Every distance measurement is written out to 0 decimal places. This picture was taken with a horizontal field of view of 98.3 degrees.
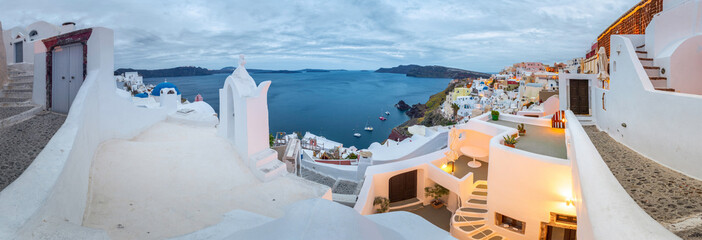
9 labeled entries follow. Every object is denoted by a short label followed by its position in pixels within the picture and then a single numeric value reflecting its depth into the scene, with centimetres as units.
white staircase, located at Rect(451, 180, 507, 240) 738
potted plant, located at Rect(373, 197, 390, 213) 933
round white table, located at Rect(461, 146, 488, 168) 1034
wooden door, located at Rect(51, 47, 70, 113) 536
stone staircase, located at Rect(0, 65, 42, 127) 439
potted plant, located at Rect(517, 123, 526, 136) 877
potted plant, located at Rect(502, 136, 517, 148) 730
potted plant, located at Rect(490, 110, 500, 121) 1118
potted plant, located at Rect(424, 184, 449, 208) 1000
